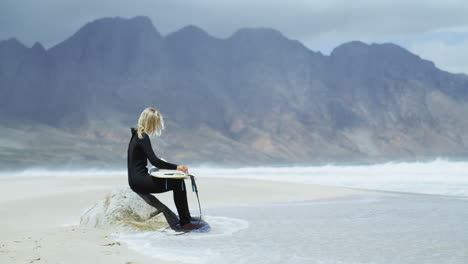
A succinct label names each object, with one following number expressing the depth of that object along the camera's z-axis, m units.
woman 6.65
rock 7.36
